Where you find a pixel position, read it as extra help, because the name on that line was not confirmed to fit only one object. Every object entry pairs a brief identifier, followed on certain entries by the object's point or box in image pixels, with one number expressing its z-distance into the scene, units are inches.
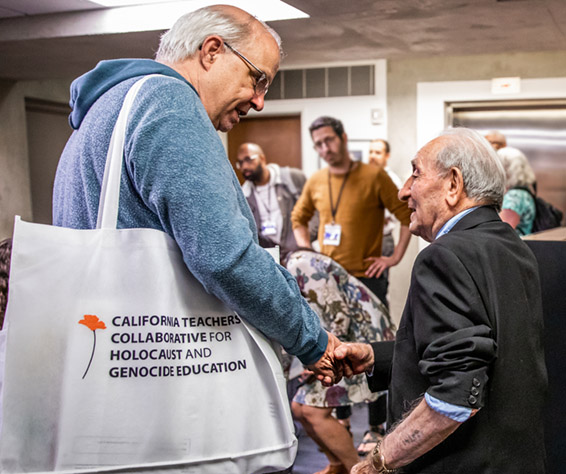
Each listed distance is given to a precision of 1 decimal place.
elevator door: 256.2
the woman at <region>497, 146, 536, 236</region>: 145.9
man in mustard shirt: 167.2
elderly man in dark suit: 48.5
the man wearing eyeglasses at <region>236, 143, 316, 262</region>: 205.0
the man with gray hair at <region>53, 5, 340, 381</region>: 42.5
